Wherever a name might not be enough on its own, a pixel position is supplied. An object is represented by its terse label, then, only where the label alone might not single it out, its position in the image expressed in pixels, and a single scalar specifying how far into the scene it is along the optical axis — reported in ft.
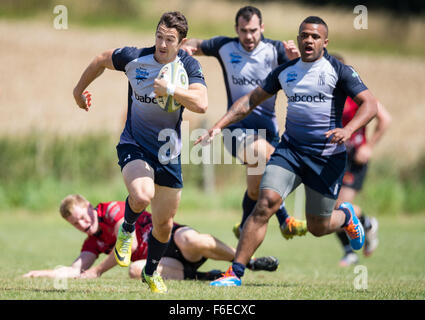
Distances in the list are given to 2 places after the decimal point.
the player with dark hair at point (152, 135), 41.78
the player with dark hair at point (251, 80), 55.88
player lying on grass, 51.47
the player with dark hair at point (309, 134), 46.47
